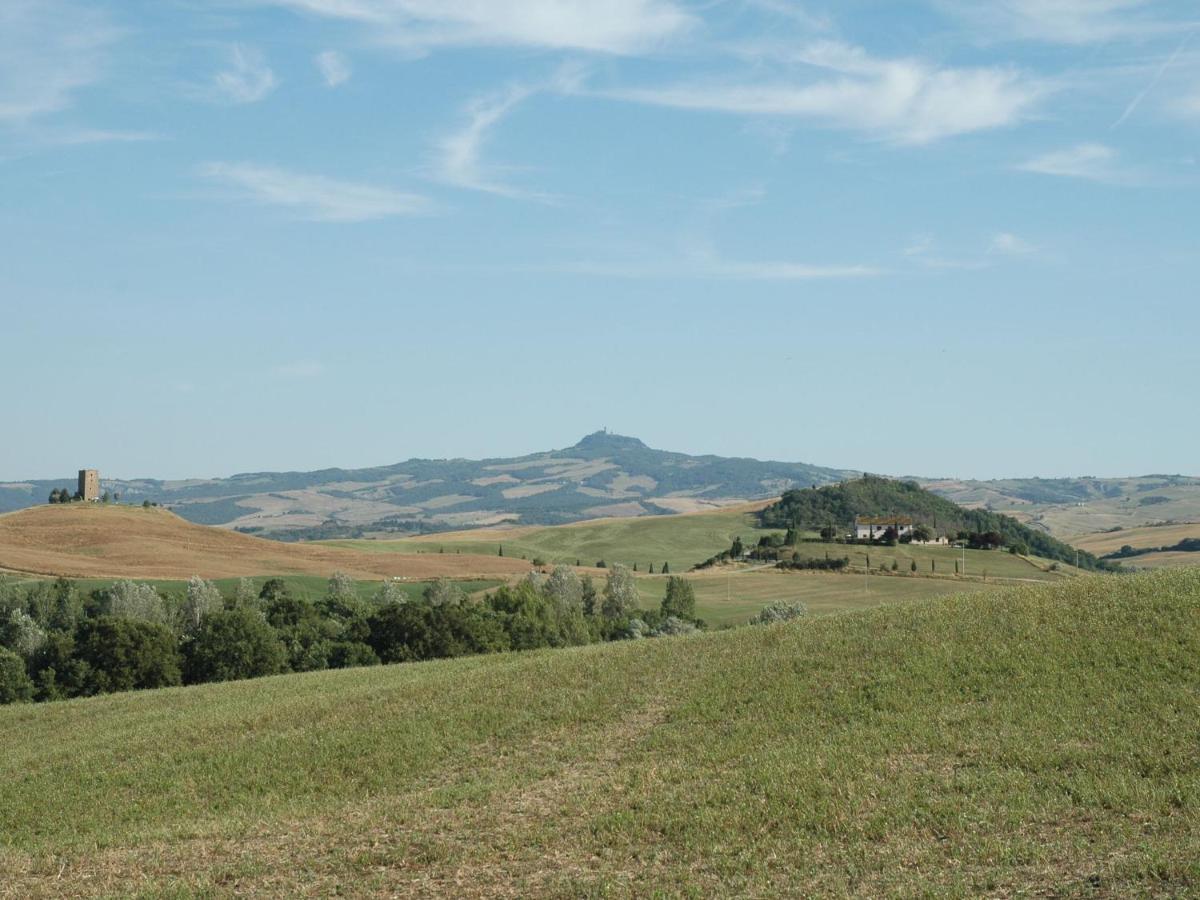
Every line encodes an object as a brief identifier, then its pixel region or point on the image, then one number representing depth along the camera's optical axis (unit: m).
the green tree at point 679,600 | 114.70
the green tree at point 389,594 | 110.35
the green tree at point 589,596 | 118.20
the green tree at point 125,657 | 64.50
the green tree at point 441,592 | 114.19
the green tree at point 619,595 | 117.31
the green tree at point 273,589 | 113.75
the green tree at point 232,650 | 66.56
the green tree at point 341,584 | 121.57
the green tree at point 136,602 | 100.56
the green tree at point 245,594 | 102.67
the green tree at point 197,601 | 104.06
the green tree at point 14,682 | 62.91
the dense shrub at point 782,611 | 92.61
